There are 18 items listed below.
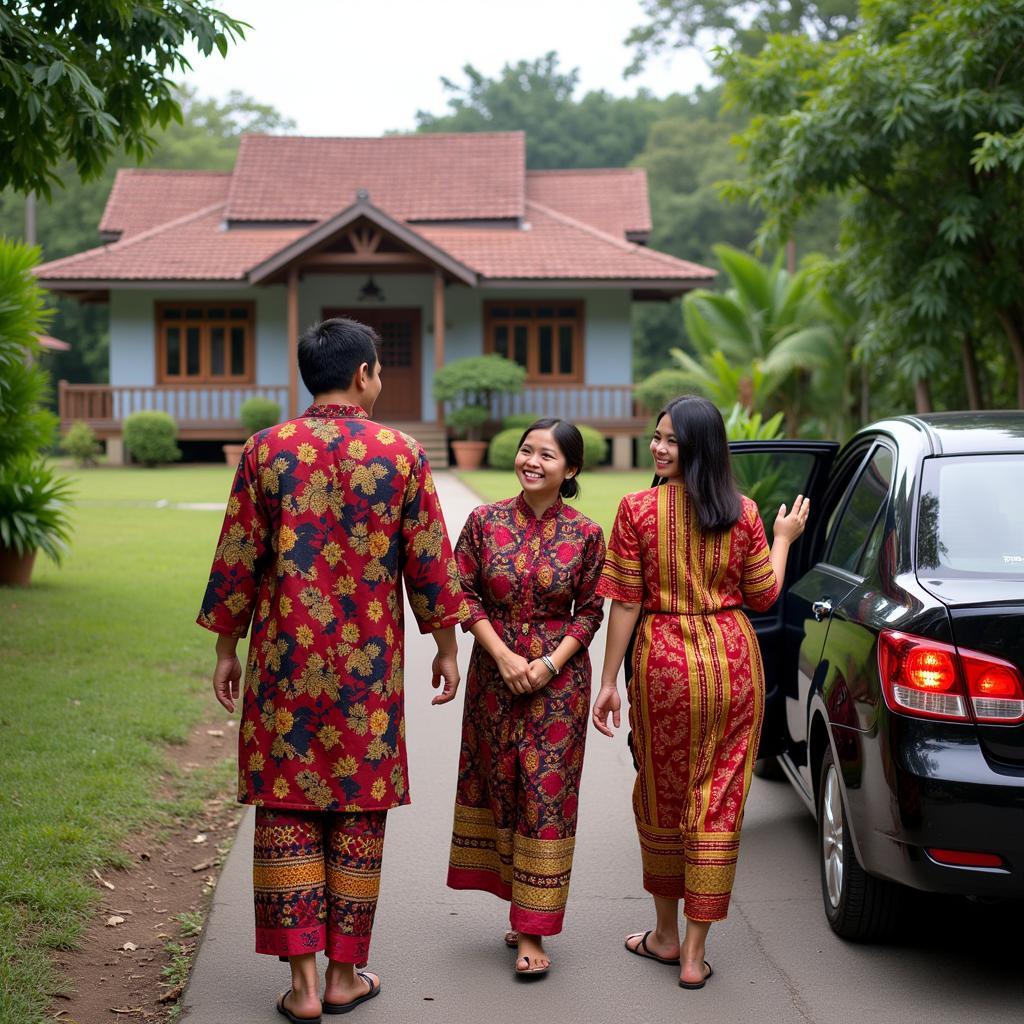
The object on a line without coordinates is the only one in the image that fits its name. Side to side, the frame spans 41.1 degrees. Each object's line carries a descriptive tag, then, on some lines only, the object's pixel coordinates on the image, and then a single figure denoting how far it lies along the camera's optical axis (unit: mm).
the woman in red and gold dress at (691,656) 4156
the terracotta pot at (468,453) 27141
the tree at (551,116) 58969
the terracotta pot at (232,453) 28297
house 28516
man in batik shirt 3879
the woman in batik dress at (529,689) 4191
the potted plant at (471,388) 27156
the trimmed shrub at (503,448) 25859
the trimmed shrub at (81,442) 28375
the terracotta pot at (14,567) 11742
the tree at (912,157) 11188
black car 3779
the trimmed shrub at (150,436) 28031
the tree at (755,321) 27812
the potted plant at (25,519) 11609
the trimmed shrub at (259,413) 27844
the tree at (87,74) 6293
